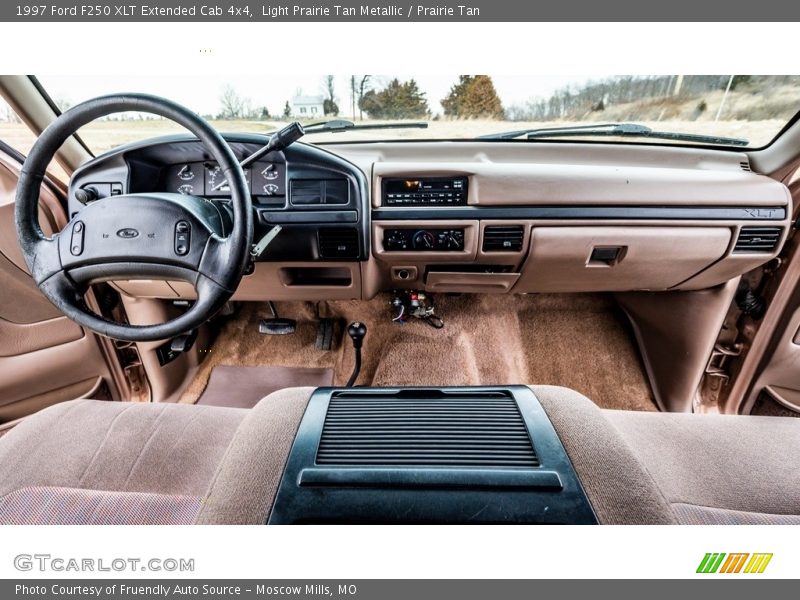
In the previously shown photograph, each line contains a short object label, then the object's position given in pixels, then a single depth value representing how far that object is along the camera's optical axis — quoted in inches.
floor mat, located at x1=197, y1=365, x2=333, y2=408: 81.5
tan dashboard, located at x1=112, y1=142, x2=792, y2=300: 57.2
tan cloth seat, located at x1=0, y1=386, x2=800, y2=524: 27.5
